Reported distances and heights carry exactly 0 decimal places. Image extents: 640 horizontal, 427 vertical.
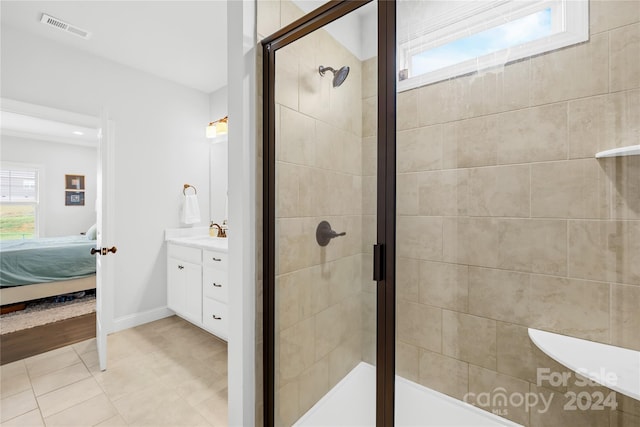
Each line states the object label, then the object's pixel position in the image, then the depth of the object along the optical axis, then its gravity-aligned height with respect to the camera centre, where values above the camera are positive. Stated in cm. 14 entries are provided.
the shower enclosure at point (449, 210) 115 +0
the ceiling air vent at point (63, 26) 221 +143
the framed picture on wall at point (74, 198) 552 +25
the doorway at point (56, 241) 239 -43
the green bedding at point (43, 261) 343 -61
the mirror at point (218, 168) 342 +51
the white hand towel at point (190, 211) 332 +0
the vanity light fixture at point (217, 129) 332 +94
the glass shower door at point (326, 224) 116 -6
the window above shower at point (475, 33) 126 +83
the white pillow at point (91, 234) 448 -35
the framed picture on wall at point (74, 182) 551 +55
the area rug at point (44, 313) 294 -113
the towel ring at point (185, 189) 339 +25
